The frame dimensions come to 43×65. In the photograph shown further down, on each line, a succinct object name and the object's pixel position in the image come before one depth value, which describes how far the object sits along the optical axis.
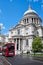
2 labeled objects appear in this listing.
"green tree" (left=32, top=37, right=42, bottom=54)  22.64
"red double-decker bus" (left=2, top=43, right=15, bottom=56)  13.68
